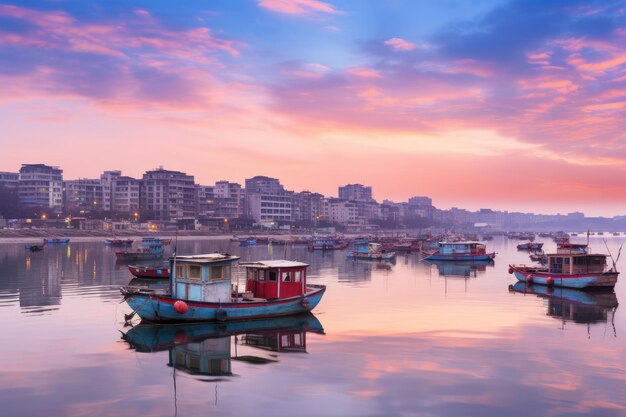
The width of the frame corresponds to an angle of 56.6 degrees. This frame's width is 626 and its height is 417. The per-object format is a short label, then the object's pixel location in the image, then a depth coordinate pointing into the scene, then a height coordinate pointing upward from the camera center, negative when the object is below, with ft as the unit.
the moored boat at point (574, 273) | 162.09 -15.04
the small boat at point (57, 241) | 431.43 -18.13
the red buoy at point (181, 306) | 101.55 -15.47
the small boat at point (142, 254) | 281.33 -18.39
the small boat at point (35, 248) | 337.50 -18.36
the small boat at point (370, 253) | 296.92 -18.15
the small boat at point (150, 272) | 192.34 -18.09
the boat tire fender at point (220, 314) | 104.37 -17.29
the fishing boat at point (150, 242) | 316.42 -13.79
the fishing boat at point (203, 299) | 102.89 -14.80
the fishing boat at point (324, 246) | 422.41 -19.89
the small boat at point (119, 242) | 412.77 -18.19
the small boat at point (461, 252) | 292.40 -16.84
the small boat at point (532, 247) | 451.12 -21.13
